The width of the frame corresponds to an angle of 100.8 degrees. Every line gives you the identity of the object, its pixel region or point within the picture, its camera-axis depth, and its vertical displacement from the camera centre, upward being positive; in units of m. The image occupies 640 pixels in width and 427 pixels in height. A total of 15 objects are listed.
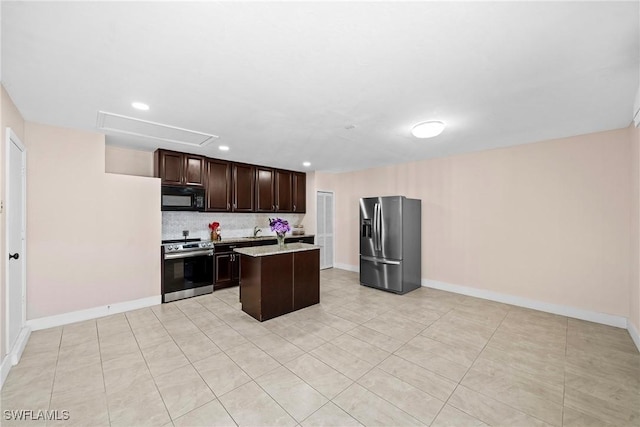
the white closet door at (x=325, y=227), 6.59 -0.31
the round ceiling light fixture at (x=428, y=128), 2.97 +0.97
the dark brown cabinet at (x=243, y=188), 5.27 +0.56
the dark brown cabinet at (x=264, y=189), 5.65 +0.55
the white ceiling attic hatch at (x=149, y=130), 3.03 +1.10
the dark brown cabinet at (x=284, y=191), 6.03 +0.55
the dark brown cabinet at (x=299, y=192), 6.37 +0.55
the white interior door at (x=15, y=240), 2.48 -0.24
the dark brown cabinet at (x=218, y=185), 4.90 +0.56
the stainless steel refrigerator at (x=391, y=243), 4.68 -0.54
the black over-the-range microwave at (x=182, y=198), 4.36 +0.29
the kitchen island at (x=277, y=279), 3.44 -0.90
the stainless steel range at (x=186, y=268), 4.17 -0.88
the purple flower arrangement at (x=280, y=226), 3.71 -0.16
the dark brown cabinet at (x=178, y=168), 4.32 +0.81
